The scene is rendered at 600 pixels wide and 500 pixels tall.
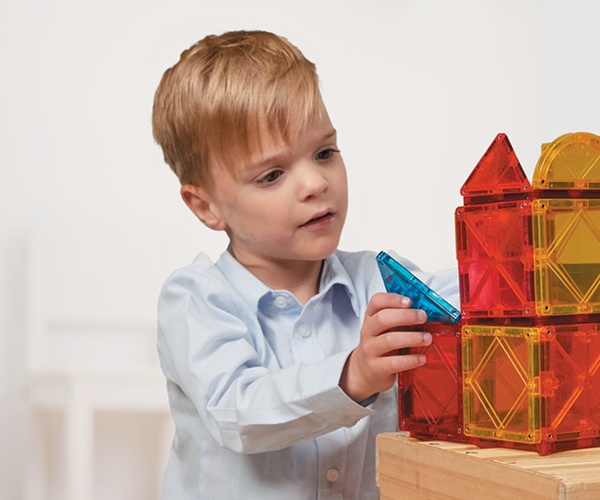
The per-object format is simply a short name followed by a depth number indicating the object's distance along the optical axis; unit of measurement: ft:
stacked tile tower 3.20
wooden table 2.96
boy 3.79
